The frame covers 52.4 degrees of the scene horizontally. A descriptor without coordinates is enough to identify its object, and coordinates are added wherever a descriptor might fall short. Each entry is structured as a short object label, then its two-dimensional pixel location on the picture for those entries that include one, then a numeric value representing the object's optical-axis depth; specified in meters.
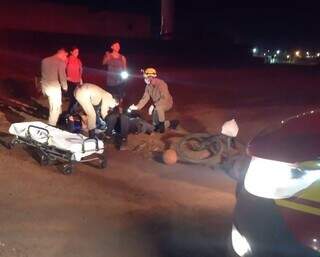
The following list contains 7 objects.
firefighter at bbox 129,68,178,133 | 6.26
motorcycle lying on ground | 5.32
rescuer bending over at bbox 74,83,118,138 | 5.63
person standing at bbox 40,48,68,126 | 6.26
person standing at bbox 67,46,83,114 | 6.86
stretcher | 4.59
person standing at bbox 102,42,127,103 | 7.35
